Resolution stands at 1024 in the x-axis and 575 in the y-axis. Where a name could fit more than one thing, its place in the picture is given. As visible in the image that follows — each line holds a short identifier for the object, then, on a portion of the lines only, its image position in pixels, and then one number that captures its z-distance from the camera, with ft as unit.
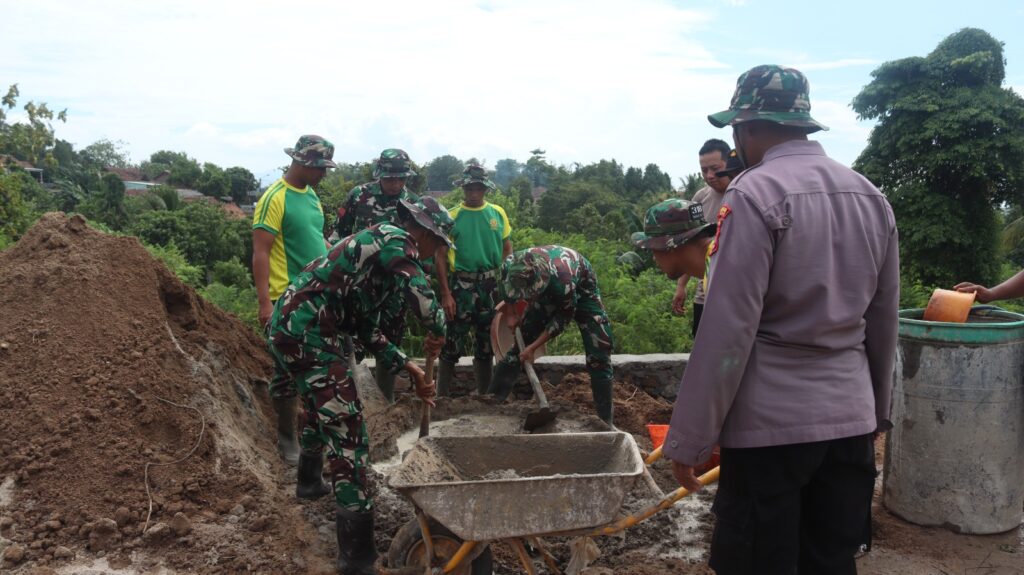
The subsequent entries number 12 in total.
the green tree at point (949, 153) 47.03
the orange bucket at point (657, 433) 13.37
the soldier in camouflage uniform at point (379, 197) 17.76
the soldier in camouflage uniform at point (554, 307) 15.43
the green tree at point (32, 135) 35.29
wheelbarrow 9.32
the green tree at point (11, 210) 32.72
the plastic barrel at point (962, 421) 11.79
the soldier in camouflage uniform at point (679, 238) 9.60
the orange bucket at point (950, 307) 12.08
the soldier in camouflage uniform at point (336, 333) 10.87
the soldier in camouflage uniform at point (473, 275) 19.11
